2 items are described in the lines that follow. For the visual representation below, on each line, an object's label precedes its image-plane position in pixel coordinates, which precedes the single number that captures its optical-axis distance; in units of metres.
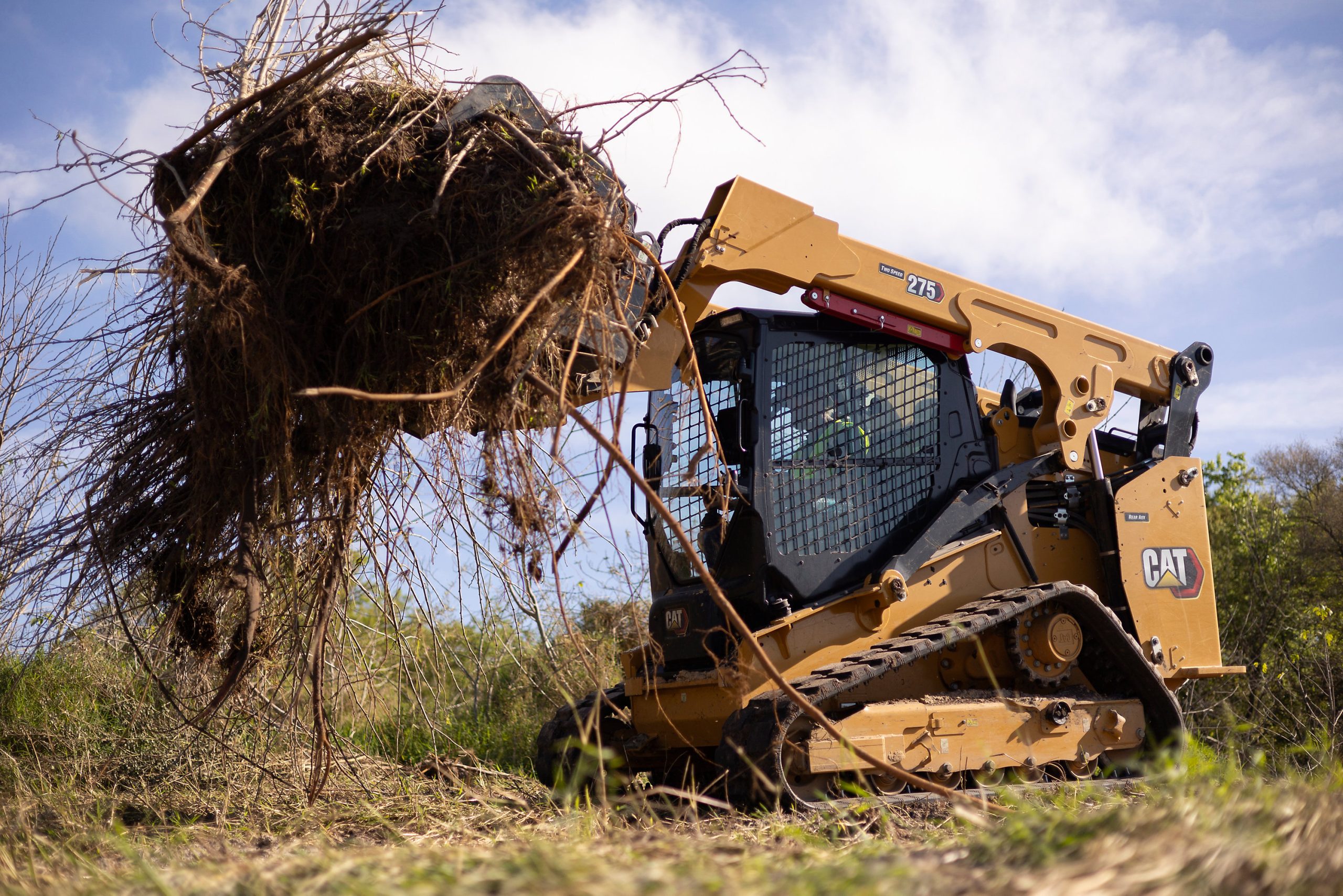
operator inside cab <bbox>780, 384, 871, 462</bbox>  5.60
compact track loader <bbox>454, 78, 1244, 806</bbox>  5.10
